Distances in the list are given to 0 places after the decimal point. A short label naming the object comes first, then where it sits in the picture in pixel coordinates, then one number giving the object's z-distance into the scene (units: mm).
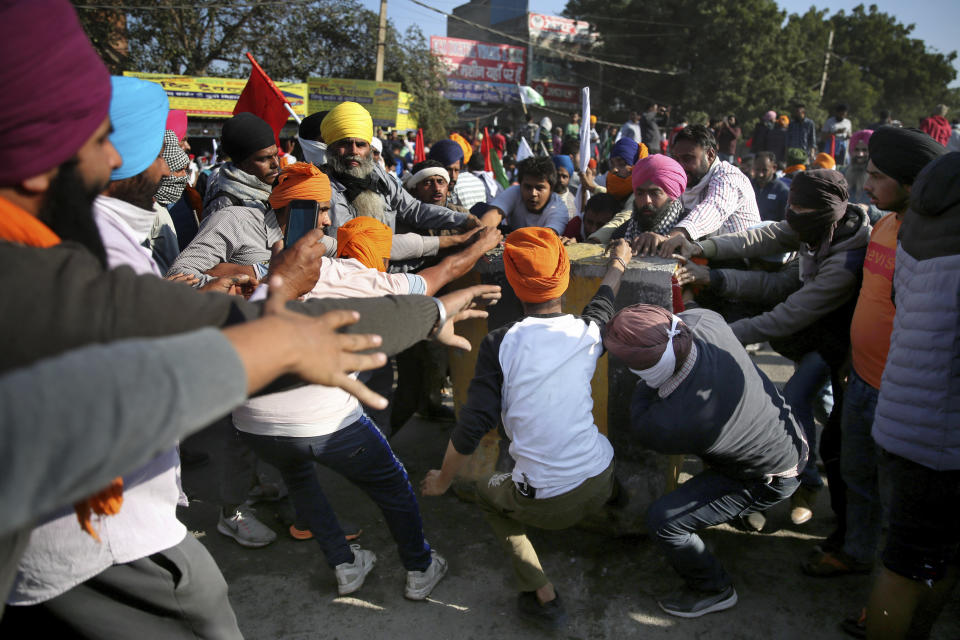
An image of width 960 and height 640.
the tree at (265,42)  20141
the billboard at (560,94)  42156
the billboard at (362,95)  18469
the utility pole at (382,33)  19328
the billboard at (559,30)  41812
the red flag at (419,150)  9648
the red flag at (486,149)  10514
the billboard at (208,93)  16359
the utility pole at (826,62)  37950
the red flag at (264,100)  4703
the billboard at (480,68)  39688
